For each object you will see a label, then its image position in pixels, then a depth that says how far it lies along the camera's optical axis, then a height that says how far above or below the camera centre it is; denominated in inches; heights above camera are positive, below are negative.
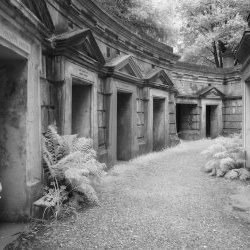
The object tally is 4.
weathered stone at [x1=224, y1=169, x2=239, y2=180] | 269.6 -51.3
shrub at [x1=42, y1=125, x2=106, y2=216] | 176.2 -27.1
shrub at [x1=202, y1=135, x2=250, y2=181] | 272.1 -43.4
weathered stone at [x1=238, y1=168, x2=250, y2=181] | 262.8 -49.9
